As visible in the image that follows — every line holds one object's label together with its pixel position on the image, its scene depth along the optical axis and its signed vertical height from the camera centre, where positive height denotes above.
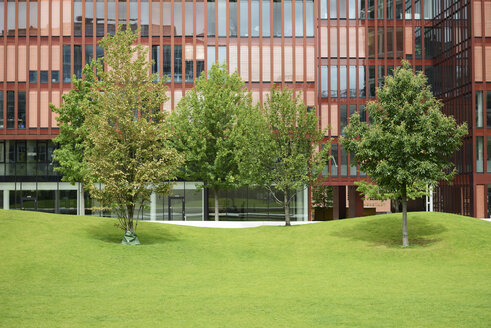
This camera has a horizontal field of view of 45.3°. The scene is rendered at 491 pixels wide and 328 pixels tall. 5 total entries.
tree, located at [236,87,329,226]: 41.16 +2.54
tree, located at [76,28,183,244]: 30.83 +2.29
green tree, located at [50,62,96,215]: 44.06 +4.12
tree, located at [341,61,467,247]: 29.80 +2.24
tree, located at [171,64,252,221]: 45.34 +4.08
